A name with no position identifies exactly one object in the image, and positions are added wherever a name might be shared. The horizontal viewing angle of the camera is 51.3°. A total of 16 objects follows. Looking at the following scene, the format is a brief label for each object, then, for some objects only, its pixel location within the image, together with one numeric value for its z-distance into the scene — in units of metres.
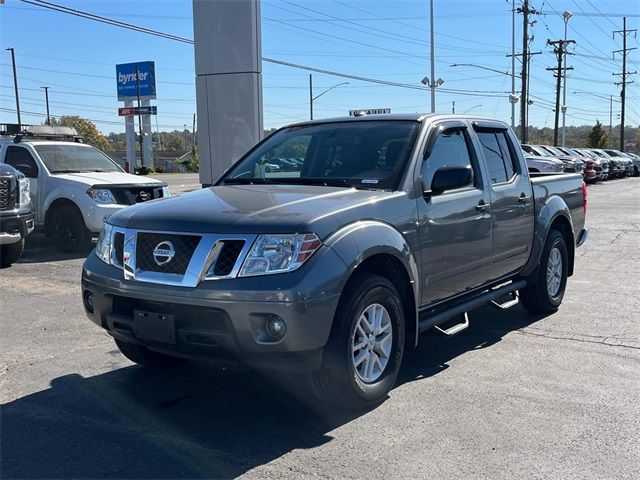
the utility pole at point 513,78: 46.34
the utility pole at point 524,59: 41.12
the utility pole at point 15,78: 65.62
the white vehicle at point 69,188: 10.59
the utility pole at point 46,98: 88.29
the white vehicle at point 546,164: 24.08
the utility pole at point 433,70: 37.97
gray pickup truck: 3.71
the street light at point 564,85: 49.23
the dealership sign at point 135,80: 64.06
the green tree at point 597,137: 69.94
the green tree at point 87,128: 119.57
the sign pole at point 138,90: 57.94
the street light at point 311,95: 51.88
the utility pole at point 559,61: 51.09
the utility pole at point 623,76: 63.72
